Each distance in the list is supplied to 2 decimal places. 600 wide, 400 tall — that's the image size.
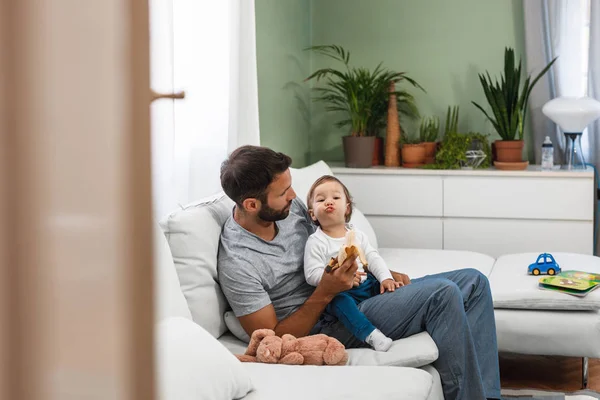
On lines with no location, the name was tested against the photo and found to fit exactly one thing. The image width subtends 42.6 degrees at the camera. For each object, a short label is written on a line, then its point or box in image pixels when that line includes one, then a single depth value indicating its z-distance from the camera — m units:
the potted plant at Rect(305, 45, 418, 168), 4.16
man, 2.14
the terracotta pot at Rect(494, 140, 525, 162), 4.02
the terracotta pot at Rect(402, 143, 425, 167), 4.21
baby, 2.19
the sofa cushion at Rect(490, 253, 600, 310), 2.67
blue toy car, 2.96
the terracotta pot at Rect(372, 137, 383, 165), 4.39
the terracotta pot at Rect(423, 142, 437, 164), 4.27
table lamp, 3.89
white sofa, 1.64
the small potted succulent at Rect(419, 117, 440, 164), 4.28
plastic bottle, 3.93
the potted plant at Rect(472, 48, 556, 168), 3.99
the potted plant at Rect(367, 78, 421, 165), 4.28
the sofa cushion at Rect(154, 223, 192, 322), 1.94
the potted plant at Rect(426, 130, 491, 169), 4.08
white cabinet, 3.83
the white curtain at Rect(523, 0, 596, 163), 4.11
